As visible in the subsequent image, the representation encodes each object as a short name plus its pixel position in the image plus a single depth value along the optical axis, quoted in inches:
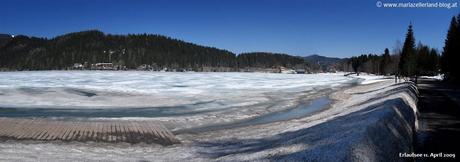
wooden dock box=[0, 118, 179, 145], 584.3
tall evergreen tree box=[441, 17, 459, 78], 2201.2
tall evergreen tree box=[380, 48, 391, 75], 5196.9
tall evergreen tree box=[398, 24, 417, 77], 2723.9
